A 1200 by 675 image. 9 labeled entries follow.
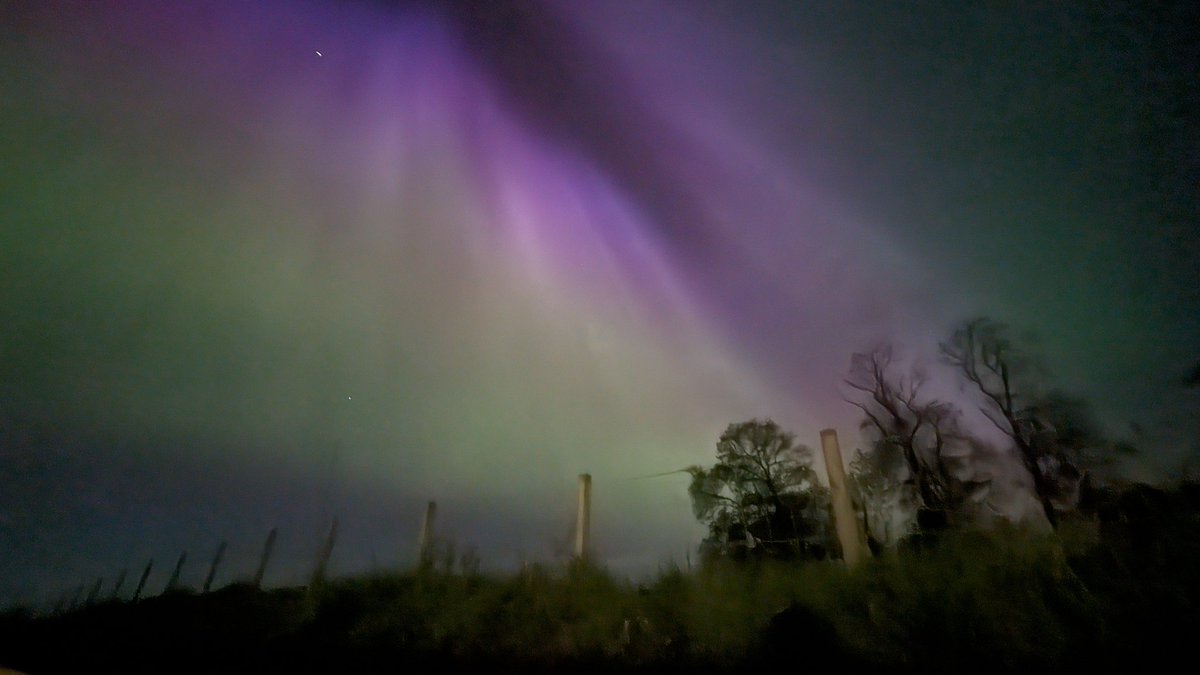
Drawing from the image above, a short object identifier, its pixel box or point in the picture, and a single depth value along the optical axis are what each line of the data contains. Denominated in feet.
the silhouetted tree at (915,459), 38.86
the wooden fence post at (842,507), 21.77
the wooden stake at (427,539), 28.89
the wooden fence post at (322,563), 26.65
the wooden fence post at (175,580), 42.06
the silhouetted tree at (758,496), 38.78
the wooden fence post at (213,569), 40.90
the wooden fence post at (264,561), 34.57
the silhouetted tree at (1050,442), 35.32
